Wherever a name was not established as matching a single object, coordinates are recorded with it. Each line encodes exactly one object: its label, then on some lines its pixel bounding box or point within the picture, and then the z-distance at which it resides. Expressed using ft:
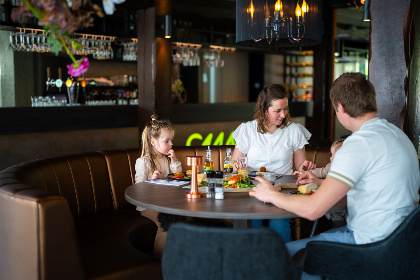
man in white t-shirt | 6.92
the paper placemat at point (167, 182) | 10.40
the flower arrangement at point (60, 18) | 5.68
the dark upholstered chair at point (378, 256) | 6.95
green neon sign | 29.27
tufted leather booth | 7.59
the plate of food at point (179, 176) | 10.79
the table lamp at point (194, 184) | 8.77
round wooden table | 7.79
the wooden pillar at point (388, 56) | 11.50
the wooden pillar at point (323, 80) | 34.83
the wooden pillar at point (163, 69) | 23.02
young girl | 11.64
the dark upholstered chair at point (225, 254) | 5.60
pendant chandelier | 11.92
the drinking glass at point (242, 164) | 11.03
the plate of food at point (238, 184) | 9.68
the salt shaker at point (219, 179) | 9.27
